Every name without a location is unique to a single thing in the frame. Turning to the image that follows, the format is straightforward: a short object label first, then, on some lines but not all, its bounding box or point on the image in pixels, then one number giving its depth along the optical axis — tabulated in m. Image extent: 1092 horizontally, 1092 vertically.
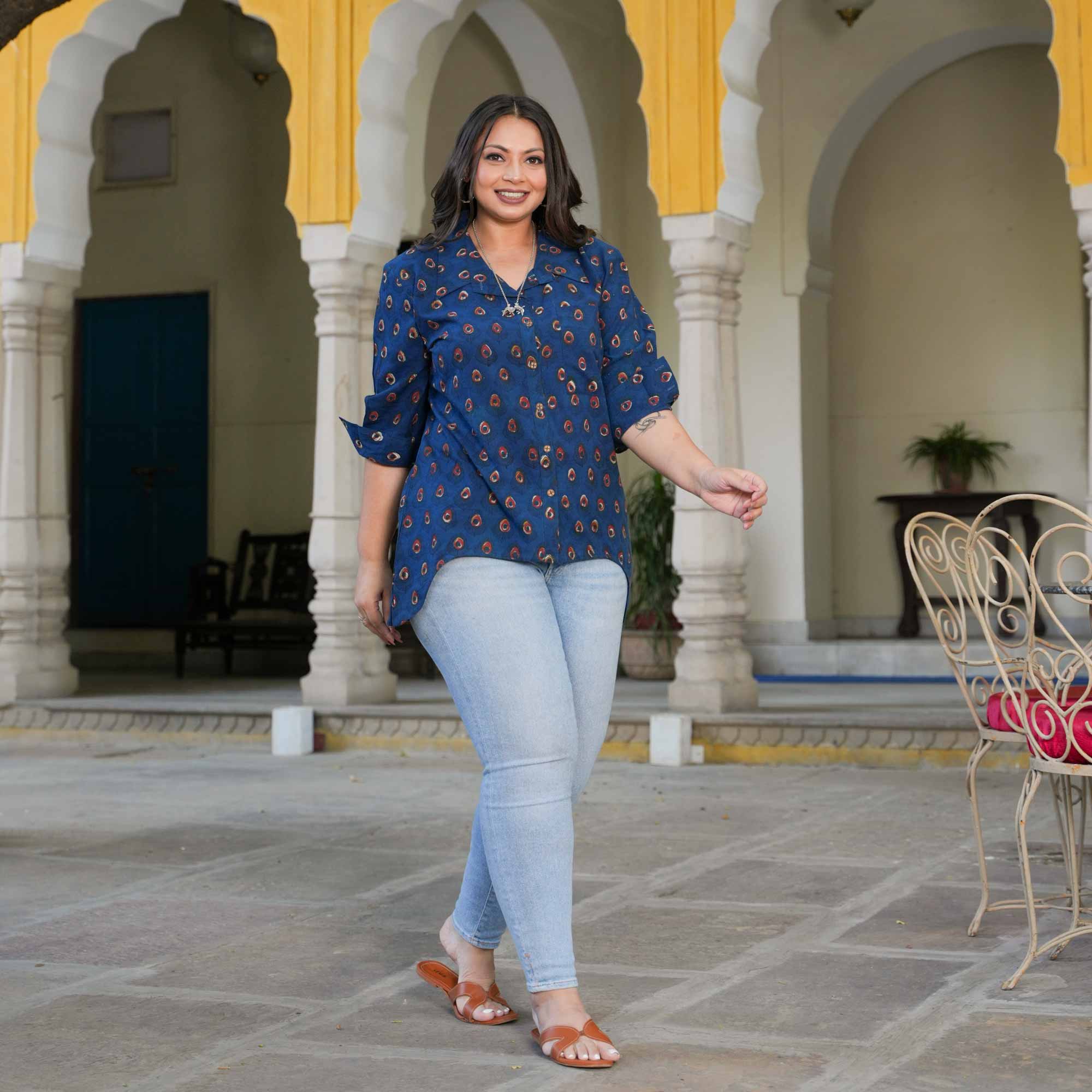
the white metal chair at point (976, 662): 3.40
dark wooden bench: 10.58
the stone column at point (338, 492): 8.01
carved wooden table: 9.94
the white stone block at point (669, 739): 7.04
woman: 2.67
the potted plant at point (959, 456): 10.15
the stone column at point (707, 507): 7.36
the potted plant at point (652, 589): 9.48
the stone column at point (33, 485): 8.73
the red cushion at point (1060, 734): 3.12
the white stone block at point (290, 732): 7.62
